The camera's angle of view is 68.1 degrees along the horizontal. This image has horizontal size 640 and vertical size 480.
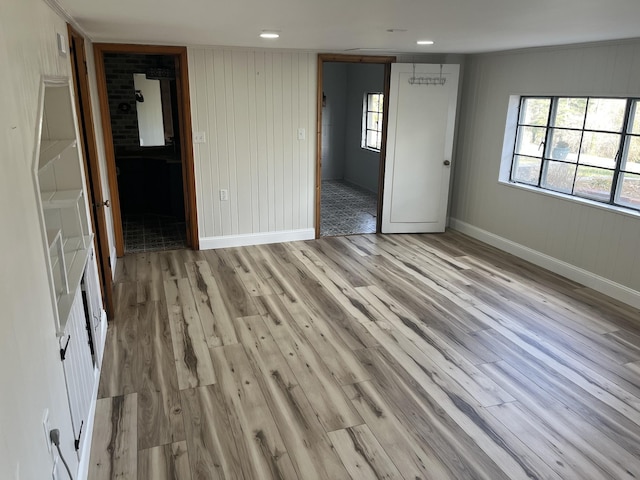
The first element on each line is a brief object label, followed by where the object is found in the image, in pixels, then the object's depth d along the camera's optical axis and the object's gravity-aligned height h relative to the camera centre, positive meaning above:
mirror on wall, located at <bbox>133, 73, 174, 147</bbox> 6.96 -0.08
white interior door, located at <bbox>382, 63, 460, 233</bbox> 5.59 -0.45
